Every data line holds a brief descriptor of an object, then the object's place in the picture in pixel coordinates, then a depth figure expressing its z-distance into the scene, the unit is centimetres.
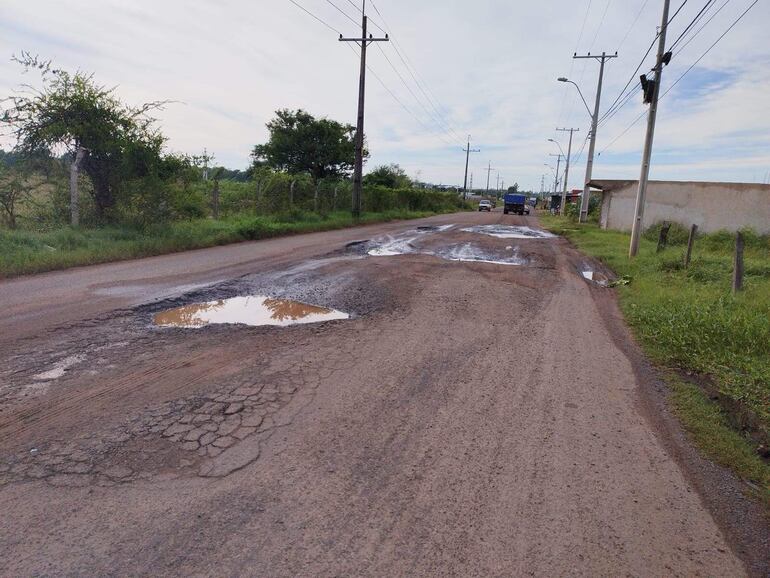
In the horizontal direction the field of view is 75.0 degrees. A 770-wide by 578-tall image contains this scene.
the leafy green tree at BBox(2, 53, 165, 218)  1203
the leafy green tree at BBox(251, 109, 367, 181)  4069
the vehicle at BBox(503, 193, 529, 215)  5173
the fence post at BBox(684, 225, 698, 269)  1114
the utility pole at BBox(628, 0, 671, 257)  1284
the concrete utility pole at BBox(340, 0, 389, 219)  2388
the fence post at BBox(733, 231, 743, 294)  834
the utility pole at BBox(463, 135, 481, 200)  7909
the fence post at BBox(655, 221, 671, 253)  1509
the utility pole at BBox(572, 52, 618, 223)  3076
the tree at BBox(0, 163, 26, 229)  1134
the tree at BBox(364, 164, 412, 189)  5188
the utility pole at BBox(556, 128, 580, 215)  5088
